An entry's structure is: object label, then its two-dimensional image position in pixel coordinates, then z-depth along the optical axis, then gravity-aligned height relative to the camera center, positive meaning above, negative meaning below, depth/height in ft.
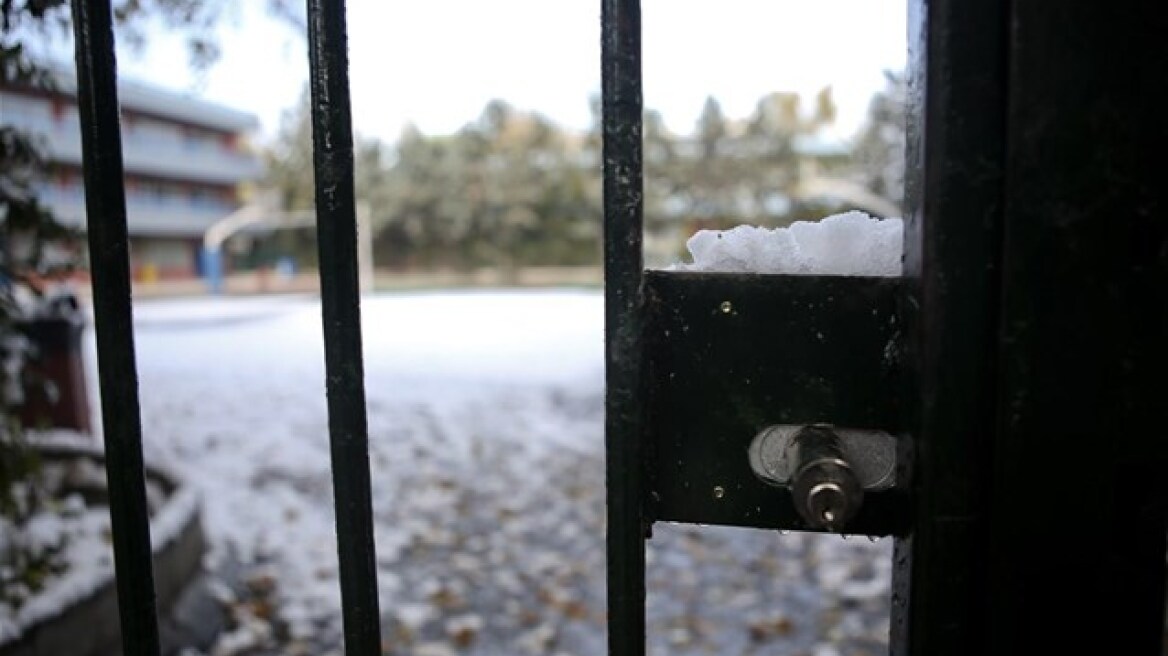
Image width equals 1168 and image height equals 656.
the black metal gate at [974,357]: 1.86 -0.29
